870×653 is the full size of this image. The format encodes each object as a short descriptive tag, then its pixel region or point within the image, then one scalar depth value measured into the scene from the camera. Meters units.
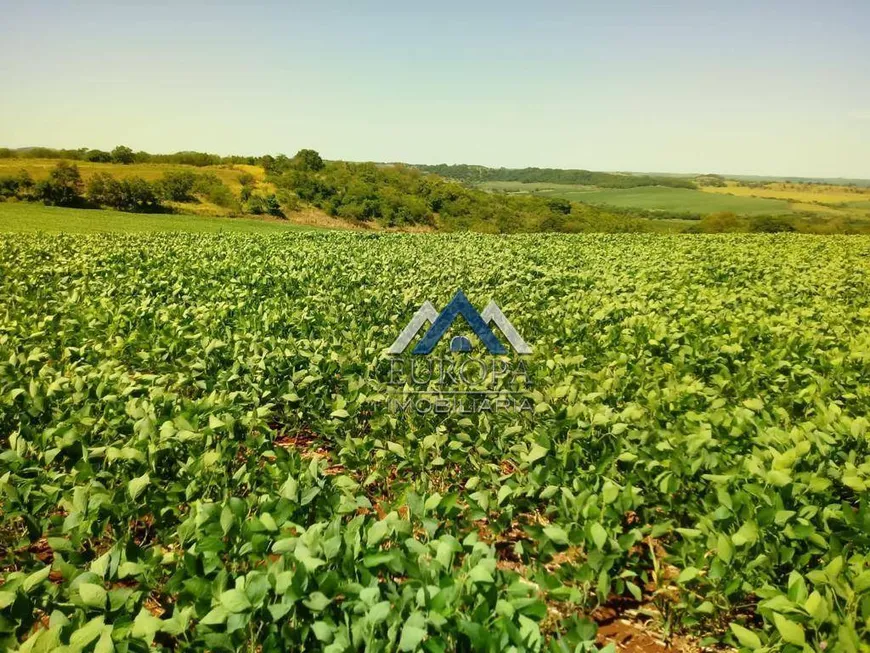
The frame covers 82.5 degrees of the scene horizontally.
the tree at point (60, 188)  57.50
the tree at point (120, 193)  59.46
